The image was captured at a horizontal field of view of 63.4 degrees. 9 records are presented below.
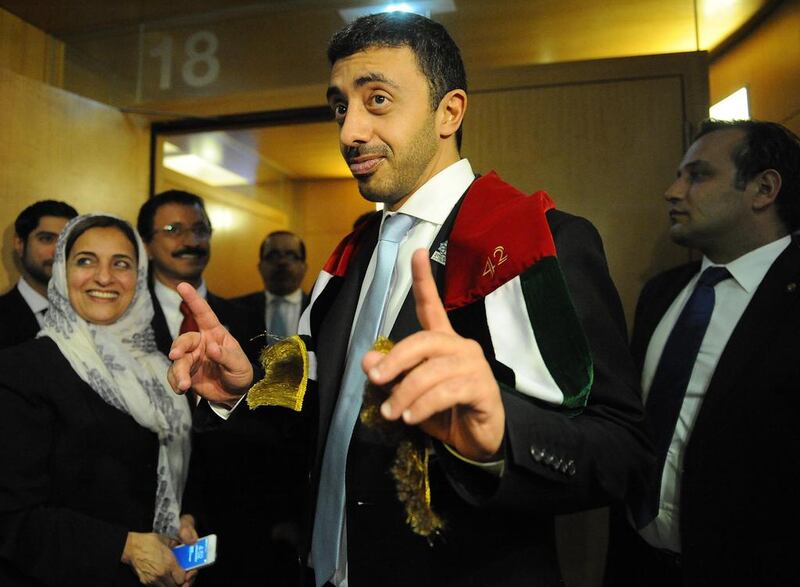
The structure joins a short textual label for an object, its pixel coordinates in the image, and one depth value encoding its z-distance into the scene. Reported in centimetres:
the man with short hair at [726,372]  148
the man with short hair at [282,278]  355
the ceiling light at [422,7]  265
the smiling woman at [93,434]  146
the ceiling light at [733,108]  228
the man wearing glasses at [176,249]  264
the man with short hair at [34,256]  250
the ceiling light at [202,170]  376
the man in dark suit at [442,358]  73
